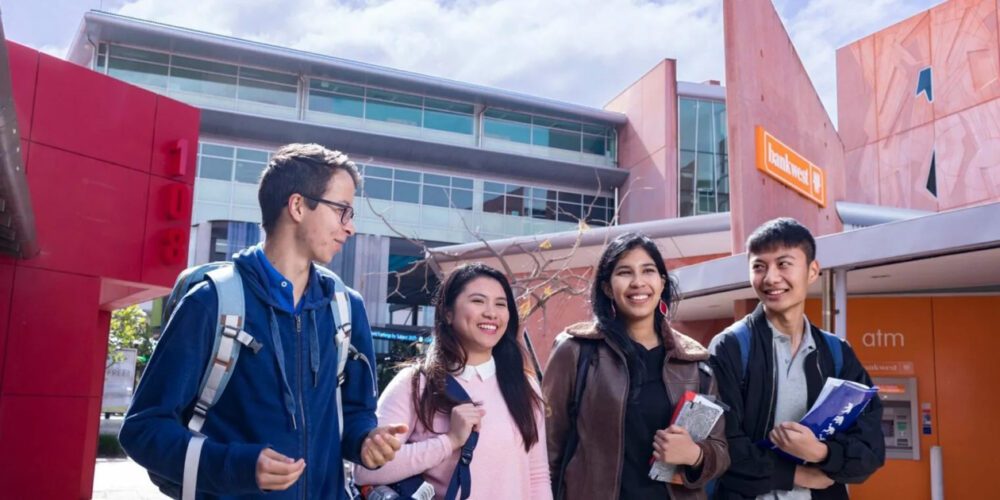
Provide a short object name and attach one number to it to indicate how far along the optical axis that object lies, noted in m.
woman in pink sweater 3.07
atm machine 9.19
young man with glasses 2.05
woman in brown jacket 3.20
